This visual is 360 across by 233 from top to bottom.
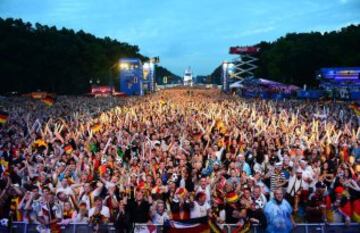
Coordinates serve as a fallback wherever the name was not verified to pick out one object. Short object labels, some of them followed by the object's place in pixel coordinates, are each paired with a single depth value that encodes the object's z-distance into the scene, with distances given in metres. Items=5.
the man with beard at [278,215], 8.11
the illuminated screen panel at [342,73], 61.16
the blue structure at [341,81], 57.65
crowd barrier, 8.38
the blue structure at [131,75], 87.56
